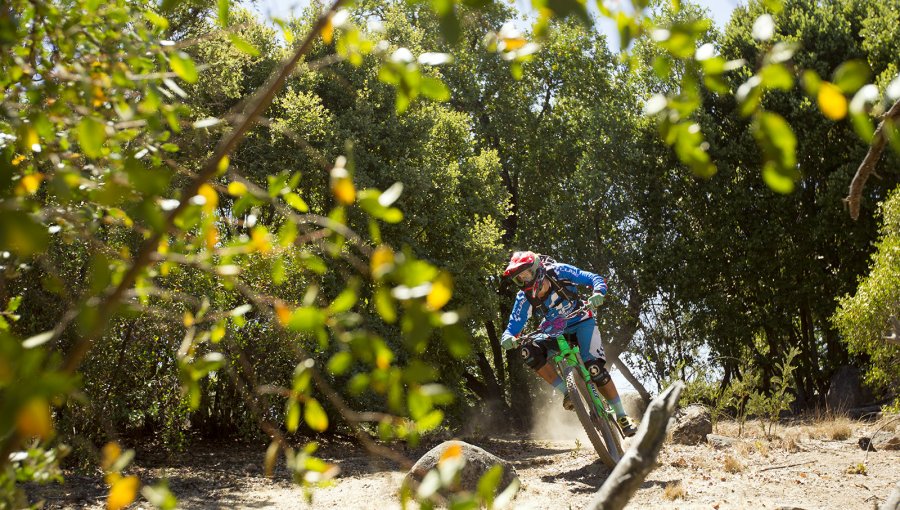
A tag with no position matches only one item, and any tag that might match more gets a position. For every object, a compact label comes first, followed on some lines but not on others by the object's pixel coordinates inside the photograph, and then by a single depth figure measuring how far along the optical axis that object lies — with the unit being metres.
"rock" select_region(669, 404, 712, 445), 19.45
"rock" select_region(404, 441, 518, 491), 17.52
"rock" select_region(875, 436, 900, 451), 18.58
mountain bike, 18.05
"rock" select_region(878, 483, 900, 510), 12.44
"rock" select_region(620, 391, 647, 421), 25.90
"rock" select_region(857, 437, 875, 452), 18.81
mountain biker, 18.27
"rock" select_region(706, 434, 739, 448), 19.11
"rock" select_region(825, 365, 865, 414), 25.06
